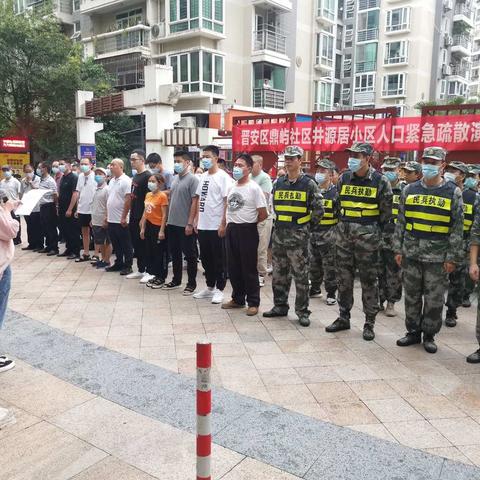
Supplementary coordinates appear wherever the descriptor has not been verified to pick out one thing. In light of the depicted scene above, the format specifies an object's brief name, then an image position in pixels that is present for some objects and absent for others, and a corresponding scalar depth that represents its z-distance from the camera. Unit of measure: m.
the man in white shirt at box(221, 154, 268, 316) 5.48
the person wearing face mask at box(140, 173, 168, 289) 6.77
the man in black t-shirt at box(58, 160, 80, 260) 8.81
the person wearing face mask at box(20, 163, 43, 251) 9.53
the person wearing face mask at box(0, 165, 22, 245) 9.67
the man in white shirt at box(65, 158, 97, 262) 8.31
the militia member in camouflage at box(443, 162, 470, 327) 5.48
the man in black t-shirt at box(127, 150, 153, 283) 7.21
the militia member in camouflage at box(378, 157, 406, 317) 5.73
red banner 8.34
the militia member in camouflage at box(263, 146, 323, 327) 5.13
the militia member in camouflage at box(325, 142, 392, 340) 4.73
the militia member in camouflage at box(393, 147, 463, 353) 4.31
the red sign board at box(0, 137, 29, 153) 15.28
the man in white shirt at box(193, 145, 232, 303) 5.98
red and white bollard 2.04
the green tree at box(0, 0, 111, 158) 19.11
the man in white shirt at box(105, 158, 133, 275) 7.39
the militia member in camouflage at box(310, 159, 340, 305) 6.11
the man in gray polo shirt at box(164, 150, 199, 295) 6.38
